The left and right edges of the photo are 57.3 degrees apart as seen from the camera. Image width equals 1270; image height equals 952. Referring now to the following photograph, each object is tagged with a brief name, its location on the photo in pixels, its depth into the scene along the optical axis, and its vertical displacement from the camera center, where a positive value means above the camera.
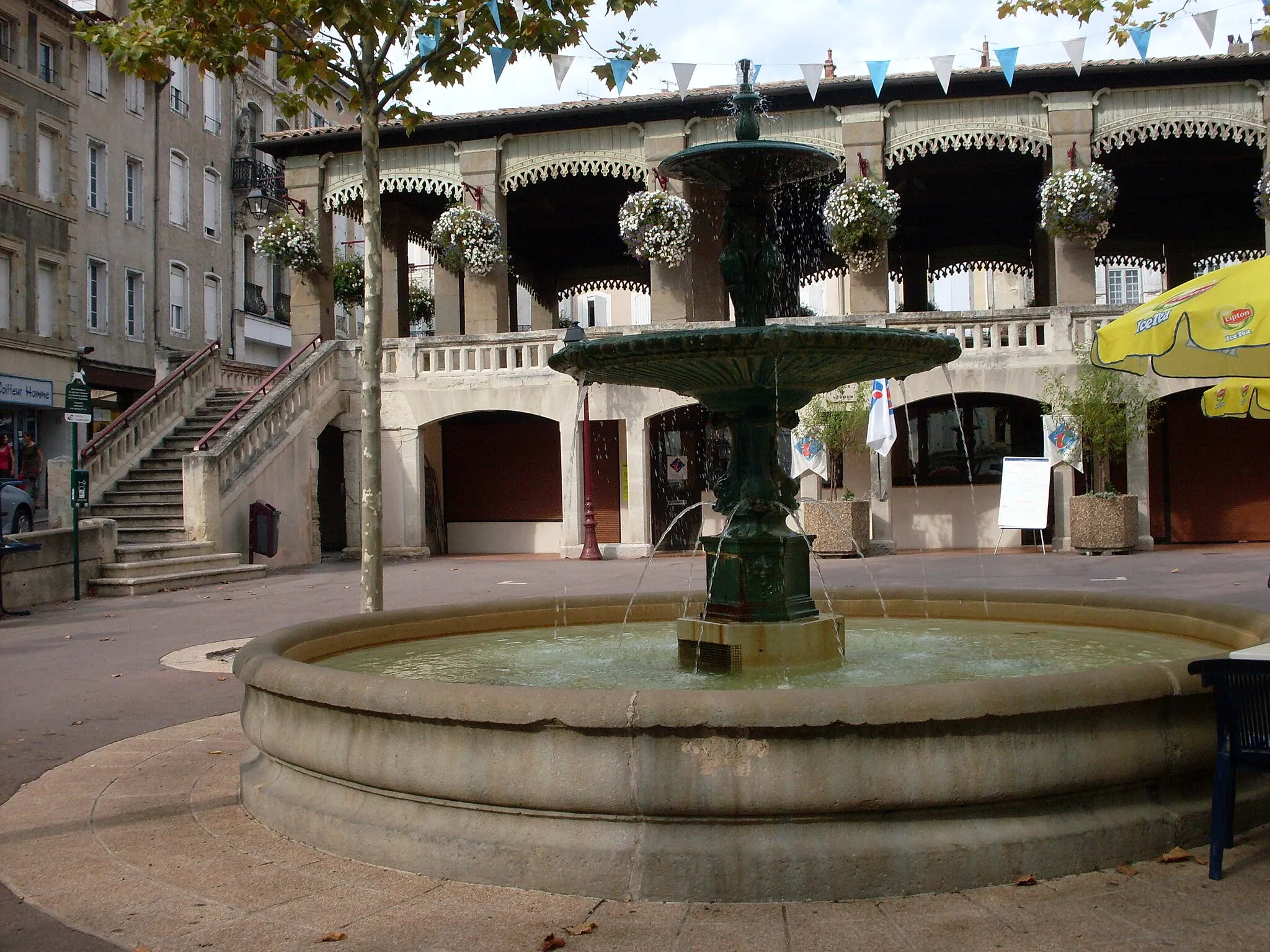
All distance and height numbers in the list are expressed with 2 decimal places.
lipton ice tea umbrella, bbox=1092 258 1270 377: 5.68 +0.85
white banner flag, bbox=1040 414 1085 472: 19.11 +0.84
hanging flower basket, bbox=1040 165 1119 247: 19.27 +4.86
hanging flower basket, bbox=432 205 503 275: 21.27 +4.93
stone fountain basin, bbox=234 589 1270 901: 3.84 -0.97
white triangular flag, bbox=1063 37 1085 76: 15.33 +5.88
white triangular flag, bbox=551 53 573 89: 16.64 +6.28
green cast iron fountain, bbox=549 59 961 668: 5.53 +0.67
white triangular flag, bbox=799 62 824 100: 16.67 +6.15
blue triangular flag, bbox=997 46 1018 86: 15.27 +5.76
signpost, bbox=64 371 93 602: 15.02 +1.39
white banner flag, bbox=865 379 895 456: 18.80 +1.20
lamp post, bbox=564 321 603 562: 20.58 -0.31
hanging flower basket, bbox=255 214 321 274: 22.38 +5.16
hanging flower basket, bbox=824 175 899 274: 19.55 +4.75
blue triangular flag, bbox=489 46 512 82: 13.69 +5.34
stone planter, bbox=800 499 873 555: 18.98 -0.43
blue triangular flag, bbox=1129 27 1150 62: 12.59 +5.03
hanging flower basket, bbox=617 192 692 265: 20.22 +4.84
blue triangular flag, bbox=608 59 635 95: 13.91 +5.22
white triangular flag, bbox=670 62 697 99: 16.88 +6.25
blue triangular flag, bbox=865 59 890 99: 16.53 +6.10
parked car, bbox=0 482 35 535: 19.92 +0.12
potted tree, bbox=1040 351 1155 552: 18.67 +1.01
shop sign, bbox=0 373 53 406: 27.50 +3.04
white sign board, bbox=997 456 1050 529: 18.02 +0.01
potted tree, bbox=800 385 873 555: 19.06 +0.79
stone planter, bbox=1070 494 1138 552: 18.66 -0.49
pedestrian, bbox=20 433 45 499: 26.20 +1.18
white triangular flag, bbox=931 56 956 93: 16.61 +6.20
